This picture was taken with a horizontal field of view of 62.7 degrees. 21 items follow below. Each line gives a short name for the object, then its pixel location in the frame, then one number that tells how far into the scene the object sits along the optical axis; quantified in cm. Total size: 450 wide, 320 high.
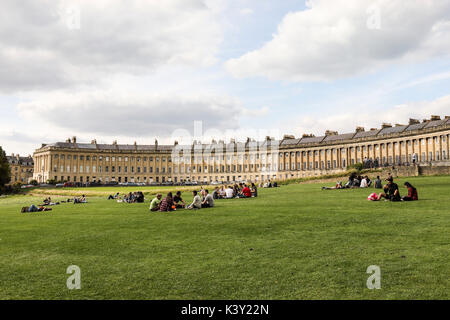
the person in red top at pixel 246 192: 2988
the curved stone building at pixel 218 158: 10238
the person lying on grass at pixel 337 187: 3554
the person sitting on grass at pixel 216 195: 3053
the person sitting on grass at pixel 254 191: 3089
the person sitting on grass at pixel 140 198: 2994
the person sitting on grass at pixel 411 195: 2048
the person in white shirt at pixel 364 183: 3447
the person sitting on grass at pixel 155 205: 2117
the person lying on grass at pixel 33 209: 2484
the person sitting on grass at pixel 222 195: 3053
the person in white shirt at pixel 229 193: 3020
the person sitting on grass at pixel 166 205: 2059
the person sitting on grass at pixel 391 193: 2006
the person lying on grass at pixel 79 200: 3411
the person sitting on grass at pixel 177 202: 2259
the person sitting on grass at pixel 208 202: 2224
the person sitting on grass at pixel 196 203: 2129
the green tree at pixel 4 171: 7388
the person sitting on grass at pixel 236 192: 3110
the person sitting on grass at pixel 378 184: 3084
